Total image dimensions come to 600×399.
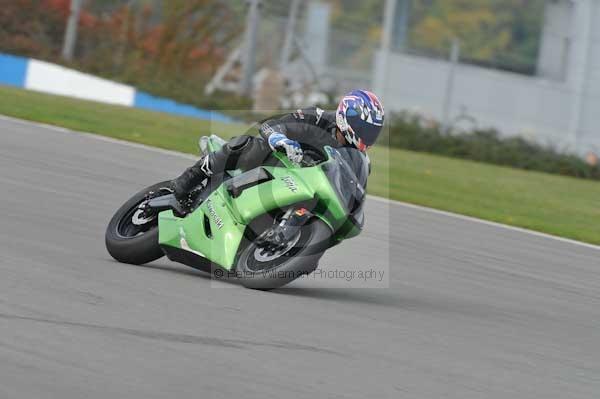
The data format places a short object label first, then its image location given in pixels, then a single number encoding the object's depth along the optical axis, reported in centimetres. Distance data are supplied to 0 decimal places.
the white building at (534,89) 5728
